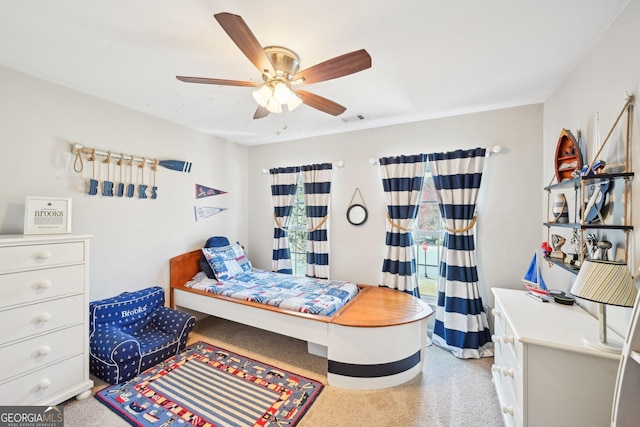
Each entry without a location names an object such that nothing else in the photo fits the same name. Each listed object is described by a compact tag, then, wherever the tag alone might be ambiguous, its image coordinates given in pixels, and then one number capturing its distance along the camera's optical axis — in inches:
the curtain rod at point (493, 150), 99.3
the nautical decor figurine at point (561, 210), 70.1
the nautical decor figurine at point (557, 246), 71.5
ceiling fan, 50.9
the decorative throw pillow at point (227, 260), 123.2
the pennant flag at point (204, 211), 130.3
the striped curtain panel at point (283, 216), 144.5
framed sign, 70.9
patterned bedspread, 93.7
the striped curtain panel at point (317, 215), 133.2
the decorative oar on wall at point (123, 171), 89.4
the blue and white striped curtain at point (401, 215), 113.0
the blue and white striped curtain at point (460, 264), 99.5
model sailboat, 74.3
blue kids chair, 80.7
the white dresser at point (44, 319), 62.2
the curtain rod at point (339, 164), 130.3
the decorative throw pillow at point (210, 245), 124.5
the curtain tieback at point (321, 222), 133.4
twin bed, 80.0
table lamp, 41.7
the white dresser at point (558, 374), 45.0
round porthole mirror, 125.4
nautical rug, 68.1
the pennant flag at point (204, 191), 130.4
